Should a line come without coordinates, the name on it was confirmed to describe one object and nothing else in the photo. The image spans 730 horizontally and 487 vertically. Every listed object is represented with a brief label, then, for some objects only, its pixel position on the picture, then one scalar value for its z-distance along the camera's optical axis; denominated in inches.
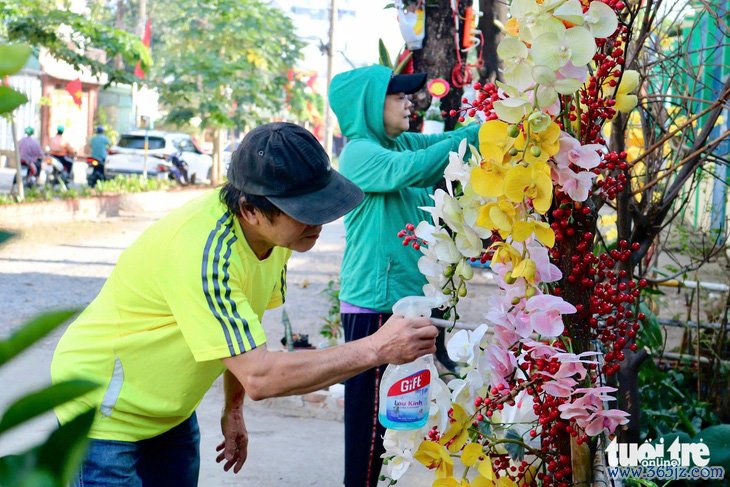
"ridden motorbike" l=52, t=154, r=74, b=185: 879.7
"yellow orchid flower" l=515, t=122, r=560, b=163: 66.1
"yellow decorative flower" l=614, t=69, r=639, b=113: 76.0
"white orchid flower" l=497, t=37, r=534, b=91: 65.9
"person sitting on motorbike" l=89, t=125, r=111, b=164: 917.8
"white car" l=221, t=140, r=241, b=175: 1338.3
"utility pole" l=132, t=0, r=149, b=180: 850.2
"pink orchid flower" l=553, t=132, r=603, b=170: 67.5
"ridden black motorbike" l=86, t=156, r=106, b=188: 896.9
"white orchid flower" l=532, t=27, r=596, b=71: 64.6
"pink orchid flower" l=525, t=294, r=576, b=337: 68.2
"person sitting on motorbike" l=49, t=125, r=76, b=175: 887.1
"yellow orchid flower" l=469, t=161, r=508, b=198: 67.9
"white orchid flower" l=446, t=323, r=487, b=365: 74.8
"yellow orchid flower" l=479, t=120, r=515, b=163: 67.8
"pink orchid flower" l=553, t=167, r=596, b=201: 68.4
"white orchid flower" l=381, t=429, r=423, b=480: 83.2
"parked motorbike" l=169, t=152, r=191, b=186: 973.8
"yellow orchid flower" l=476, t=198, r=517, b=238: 68.0
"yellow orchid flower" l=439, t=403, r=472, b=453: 78.9
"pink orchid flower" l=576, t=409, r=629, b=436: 71.4
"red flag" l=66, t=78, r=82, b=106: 791.1
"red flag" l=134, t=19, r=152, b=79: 811.4
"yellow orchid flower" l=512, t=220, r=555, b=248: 66.9
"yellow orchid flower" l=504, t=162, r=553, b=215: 66.5
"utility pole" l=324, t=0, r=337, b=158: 1038.0
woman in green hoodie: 134.8
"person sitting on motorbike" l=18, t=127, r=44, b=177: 730.2
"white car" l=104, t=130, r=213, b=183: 956.6
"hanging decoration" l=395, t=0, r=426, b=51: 263.4
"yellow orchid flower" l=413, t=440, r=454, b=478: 77.7
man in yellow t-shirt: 85.0
